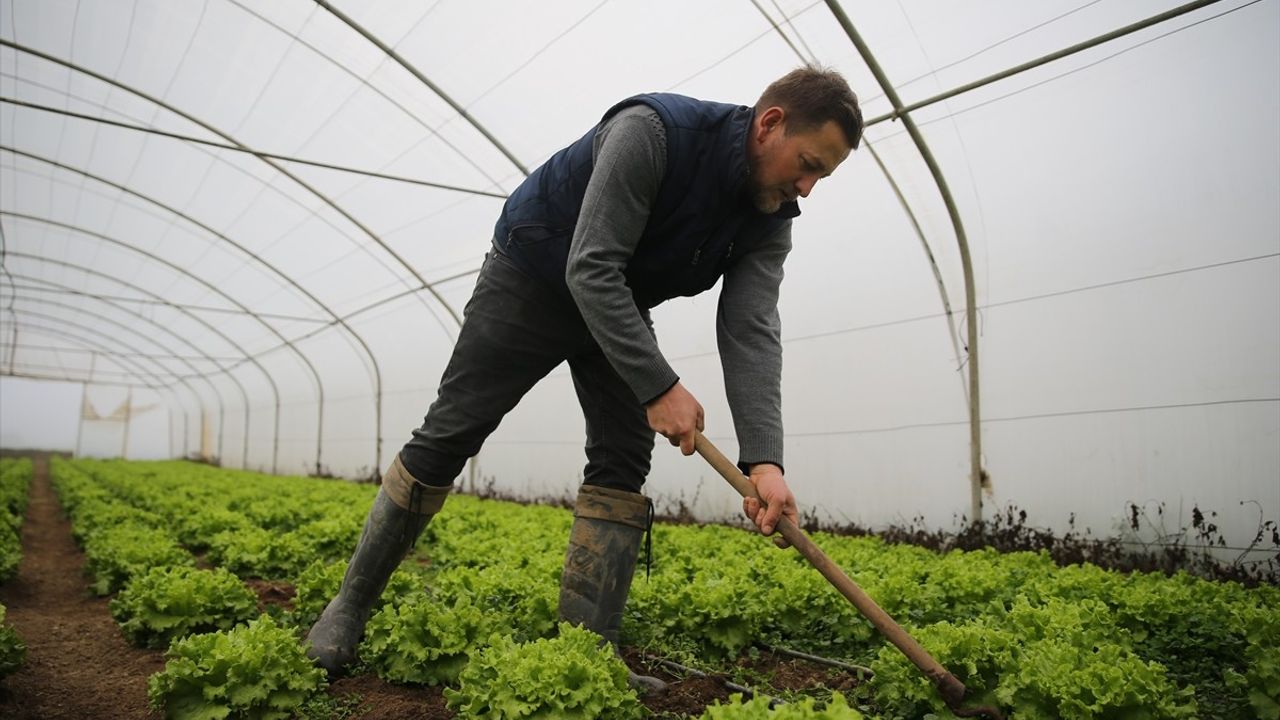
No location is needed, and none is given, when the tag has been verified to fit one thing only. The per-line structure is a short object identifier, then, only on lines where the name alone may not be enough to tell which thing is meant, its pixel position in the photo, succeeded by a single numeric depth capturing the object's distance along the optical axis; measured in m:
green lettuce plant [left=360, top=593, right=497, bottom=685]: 2.86
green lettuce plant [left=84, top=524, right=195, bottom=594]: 4.81
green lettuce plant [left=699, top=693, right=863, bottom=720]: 1.75
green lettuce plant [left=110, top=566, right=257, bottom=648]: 3.52
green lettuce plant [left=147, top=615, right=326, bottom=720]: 2.48
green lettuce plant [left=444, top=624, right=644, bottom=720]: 2.21
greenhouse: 2.50
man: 2.30
